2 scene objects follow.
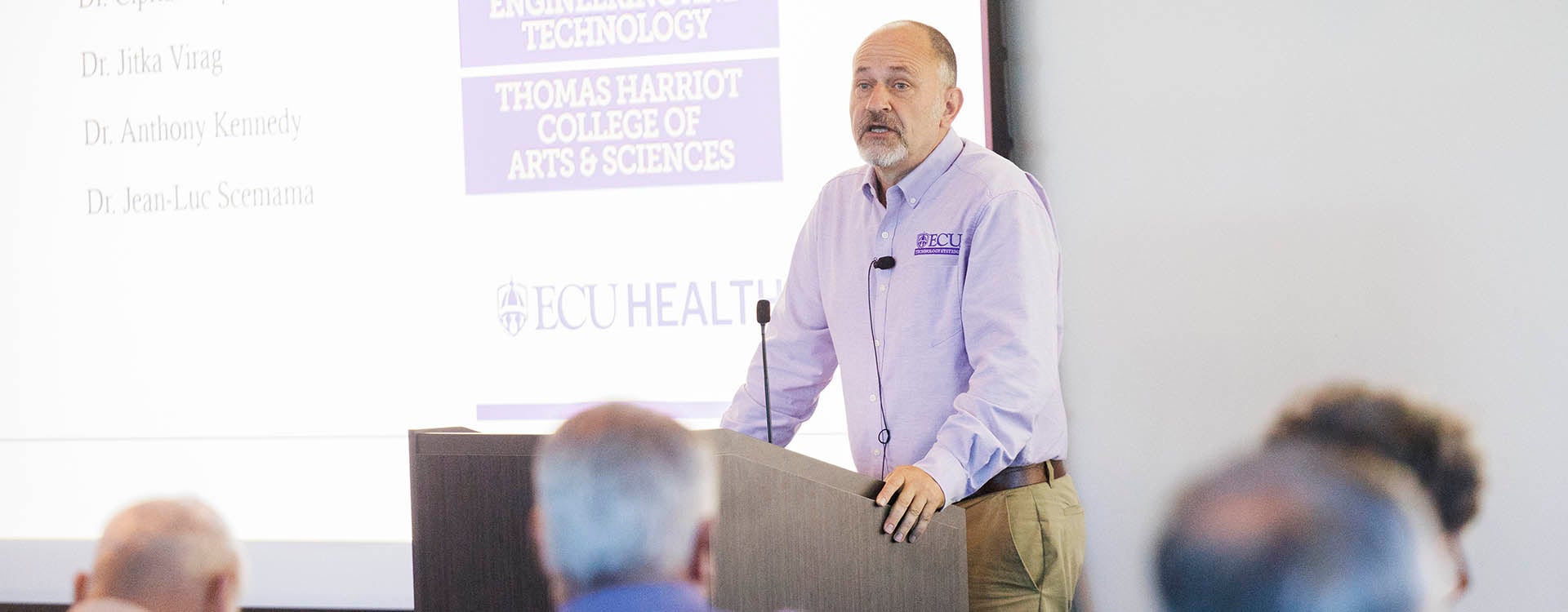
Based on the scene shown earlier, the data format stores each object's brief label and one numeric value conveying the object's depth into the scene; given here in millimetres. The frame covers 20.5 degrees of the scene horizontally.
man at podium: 6646
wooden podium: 6139
